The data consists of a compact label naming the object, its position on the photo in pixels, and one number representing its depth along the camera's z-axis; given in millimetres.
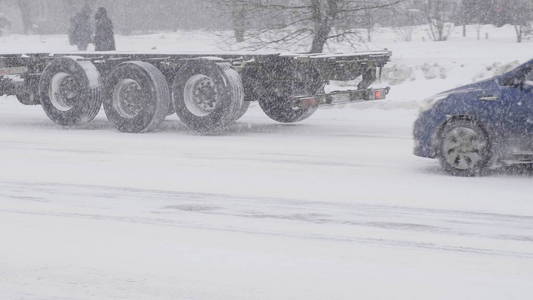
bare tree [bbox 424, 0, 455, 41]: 32062
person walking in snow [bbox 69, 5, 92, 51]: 32656
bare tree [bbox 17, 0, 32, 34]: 58219
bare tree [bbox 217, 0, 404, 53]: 19625
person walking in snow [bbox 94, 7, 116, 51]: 23281
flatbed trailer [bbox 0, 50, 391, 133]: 14375
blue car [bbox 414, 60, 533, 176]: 10164
